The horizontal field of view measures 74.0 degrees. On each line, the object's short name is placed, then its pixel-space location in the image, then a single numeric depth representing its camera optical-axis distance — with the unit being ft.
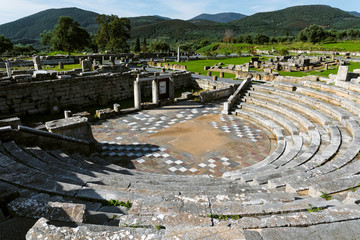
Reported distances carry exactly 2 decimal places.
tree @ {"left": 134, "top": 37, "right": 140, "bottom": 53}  240.90
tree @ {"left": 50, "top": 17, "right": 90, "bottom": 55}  156.04
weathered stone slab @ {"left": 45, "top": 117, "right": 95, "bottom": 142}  34.23
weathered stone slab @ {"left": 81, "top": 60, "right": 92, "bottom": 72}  86.94
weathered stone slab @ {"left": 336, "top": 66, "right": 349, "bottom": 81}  52.09
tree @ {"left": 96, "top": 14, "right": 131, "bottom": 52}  176.04
